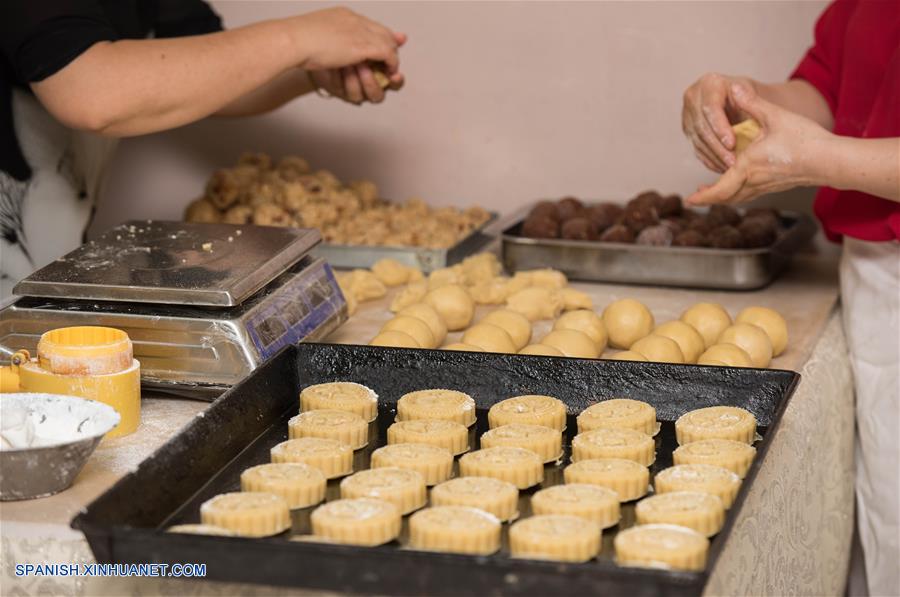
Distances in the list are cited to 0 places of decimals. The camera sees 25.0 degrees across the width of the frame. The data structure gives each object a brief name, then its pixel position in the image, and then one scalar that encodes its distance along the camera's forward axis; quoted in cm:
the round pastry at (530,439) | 170
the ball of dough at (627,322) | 208
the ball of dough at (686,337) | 203
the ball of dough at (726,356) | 196
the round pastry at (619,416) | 175
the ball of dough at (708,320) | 209
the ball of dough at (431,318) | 209
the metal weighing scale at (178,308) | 182
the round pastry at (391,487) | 159
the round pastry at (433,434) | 172
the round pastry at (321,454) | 167
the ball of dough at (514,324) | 207
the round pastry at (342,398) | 180
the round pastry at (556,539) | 150
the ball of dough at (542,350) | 197
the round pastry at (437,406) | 178
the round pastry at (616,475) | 163
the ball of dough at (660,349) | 197
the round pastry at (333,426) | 173
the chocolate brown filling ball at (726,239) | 230
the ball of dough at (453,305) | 215
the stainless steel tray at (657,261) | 229
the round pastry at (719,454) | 166
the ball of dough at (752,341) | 202
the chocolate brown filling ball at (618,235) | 234
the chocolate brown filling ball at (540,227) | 238
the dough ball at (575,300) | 223
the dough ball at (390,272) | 235
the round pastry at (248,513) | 155
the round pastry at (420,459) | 166
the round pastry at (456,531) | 152
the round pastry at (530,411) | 177
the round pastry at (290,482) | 161
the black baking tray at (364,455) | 143
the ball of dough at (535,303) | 219
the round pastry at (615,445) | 169
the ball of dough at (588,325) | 206
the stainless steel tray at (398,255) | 241
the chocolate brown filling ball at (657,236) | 233
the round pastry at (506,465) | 165
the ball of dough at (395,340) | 199
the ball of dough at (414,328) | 203
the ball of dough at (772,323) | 206
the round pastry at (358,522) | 154
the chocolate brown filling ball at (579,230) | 236
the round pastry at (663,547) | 148
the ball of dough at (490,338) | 201
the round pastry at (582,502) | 156
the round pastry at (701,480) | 161
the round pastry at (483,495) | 158
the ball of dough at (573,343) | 200
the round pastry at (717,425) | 172
